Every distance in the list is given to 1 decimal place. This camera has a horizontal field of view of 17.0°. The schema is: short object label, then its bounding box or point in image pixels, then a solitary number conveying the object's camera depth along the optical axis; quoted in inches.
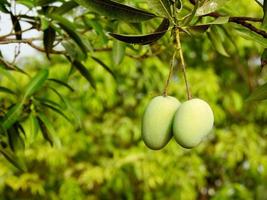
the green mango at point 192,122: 58.0
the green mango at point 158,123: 59.5
